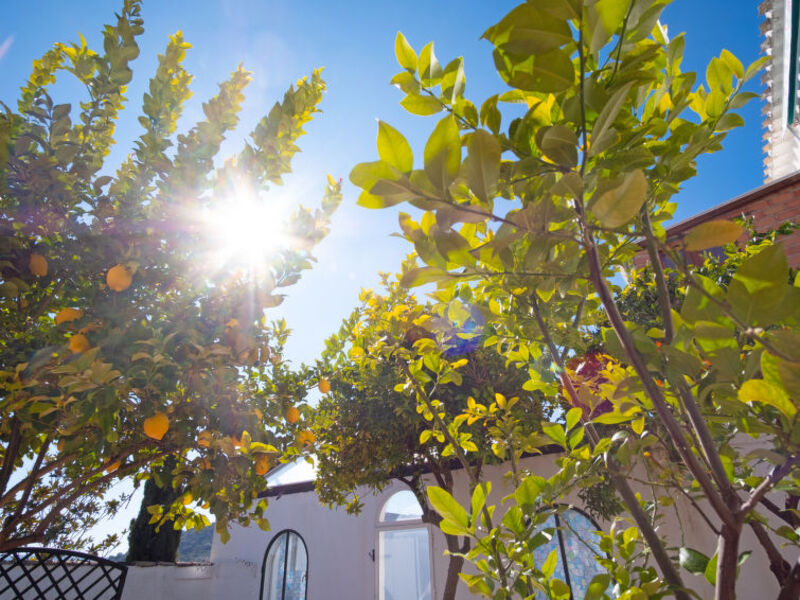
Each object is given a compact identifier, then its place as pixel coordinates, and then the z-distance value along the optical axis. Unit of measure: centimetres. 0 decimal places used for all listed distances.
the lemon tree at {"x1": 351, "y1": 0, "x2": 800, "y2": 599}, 39
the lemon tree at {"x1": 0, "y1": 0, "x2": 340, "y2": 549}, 140
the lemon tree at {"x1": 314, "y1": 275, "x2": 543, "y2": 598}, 457
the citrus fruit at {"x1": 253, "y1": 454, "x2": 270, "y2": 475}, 152
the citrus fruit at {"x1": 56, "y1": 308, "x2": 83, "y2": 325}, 139
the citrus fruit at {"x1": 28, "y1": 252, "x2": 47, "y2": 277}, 156
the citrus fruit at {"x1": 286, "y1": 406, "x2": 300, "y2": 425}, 186
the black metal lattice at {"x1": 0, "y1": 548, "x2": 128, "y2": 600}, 571
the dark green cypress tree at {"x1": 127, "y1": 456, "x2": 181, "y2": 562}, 773
